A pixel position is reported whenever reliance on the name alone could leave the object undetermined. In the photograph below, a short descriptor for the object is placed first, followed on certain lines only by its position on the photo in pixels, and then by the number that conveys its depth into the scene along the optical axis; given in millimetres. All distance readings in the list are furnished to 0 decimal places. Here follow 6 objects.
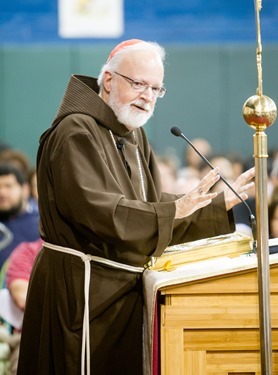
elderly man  6809
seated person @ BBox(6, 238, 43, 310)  10805
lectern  6418
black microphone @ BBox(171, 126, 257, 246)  7027
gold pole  6184
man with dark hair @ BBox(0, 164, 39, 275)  12000
